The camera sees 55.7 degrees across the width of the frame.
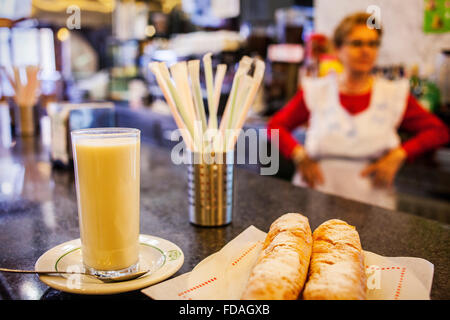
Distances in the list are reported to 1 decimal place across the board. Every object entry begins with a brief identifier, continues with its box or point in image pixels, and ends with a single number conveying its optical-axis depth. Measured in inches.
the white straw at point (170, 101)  39.2
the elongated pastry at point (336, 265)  24.1
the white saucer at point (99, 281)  28.2
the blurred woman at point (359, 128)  96.7
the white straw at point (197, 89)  39.4
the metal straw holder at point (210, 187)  43.3
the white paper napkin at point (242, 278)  26.9
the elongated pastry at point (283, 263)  24.4
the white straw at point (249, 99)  40.4
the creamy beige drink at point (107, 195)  31.2
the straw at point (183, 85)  40.1
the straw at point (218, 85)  42.1
